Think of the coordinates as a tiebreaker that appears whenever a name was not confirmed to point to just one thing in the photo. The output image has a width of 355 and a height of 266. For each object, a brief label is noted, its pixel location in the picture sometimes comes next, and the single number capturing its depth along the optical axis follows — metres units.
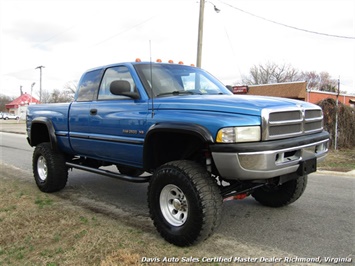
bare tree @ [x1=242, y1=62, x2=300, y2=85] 60.75
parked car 68.12
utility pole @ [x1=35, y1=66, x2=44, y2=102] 51.59
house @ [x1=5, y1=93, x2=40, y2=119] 76.81
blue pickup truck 3.35
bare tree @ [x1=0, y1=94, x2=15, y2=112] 108.06
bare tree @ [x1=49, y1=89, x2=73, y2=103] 70.64
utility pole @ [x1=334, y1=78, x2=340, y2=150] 11.84
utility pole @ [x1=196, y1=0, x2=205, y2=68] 15.12
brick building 29.12
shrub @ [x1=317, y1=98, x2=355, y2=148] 11.98
